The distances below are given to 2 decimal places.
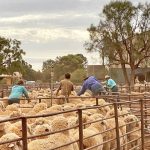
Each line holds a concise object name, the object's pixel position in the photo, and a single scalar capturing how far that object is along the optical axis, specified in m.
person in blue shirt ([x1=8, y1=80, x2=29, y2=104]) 13.62
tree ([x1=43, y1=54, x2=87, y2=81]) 72.86
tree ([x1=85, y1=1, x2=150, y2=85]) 44.28
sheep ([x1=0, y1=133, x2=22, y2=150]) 5.74
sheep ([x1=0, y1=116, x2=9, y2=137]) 7.51
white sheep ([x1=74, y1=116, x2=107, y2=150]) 7.59
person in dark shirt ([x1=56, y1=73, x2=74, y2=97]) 14.95
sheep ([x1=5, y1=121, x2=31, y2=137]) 7.35
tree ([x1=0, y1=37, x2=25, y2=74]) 49.47
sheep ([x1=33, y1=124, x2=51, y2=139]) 7.25
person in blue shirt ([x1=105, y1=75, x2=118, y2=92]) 18.26
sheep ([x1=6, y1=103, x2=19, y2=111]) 11.26
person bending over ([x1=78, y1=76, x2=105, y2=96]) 15.18
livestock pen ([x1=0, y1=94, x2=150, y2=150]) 5.25
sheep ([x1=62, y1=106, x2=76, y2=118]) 10.38
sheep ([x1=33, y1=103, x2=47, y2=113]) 11.57
